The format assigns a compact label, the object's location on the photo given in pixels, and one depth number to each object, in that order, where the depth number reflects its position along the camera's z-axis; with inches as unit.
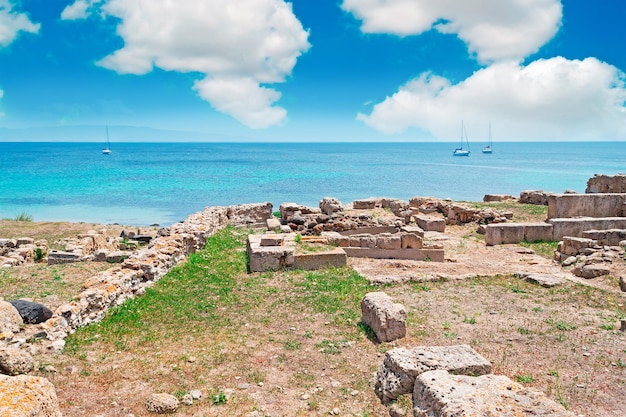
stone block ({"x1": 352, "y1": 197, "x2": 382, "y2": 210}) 986.1
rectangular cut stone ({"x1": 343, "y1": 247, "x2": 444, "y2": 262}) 576.1
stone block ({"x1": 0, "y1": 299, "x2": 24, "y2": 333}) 271.7
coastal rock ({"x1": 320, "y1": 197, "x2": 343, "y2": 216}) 829.8
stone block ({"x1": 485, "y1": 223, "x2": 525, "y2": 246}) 670.5
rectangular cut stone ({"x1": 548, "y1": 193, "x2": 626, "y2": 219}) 729.0
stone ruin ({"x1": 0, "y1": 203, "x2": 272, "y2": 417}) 171.3
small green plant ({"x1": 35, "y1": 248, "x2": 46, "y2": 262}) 701.3
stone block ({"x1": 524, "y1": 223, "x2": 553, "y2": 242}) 677.3
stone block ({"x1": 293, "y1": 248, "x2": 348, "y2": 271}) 490.3
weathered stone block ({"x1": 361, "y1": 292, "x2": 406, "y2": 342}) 296.7
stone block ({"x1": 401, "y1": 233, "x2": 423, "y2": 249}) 594.5
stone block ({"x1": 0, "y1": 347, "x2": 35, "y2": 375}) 221.3
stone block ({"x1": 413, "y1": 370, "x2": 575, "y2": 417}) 173.2
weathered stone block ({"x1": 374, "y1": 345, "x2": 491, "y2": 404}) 223.9
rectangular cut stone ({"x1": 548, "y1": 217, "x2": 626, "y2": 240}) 666.8
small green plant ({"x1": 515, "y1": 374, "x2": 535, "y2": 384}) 240.2
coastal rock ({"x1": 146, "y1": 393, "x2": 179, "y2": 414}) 217.2
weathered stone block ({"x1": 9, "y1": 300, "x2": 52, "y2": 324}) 302.5
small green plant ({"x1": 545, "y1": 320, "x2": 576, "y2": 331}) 315.3
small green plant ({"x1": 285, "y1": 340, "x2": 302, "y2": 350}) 293.4
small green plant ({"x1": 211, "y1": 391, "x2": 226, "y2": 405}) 227.3
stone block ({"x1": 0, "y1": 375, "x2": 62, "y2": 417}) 160.6
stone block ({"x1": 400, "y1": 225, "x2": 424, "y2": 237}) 629.6
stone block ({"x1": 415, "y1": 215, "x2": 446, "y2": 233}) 772.6
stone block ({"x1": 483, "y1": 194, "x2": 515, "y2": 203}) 1100.2
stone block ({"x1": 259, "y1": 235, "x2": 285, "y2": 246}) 526.6
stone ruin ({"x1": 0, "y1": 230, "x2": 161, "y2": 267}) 614.9
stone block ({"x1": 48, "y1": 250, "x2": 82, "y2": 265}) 617.3
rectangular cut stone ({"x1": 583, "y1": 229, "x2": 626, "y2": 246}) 612.0
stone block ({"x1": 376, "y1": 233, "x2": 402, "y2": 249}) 592.1
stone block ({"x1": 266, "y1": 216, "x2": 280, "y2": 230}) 716.0
